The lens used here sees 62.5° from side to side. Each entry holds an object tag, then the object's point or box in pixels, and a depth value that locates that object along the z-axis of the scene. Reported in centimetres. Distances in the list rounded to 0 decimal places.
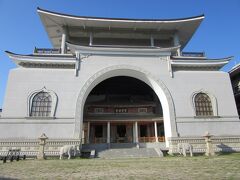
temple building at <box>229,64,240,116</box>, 2216
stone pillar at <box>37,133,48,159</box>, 1348
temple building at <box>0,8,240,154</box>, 1541
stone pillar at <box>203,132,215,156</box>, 1431
